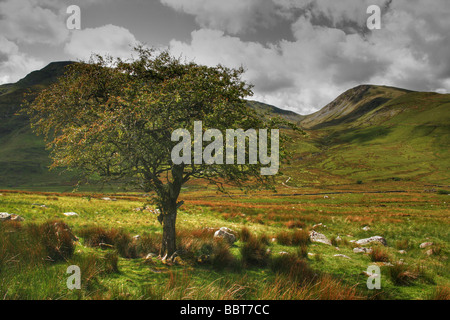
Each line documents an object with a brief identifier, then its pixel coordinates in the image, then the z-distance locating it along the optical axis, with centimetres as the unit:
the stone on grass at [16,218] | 1394
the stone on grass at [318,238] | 1627
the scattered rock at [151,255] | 1037
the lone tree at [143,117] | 915
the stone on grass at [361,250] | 1383
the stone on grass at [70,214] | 2014
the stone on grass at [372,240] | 1639
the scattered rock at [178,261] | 986
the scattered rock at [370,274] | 880
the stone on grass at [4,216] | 1310
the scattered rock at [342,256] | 1237
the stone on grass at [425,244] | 1561
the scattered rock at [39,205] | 2384
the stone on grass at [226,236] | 1436
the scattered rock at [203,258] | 1045
